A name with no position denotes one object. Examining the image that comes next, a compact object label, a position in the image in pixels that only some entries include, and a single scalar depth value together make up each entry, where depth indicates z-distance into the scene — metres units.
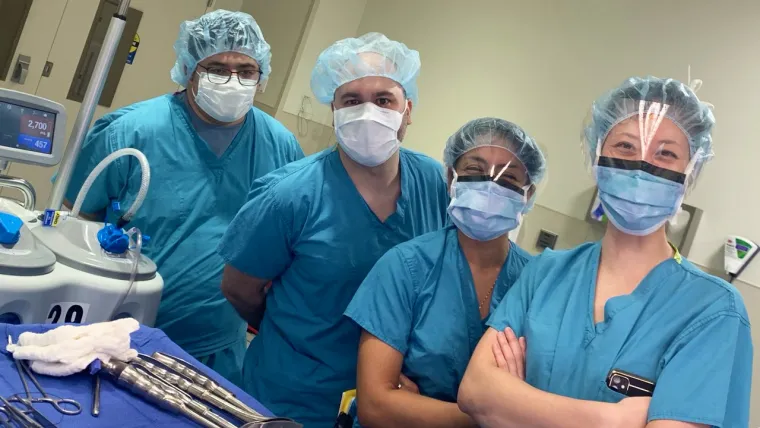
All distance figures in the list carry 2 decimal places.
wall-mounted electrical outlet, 2.75
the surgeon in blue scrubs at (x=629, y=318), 0.90
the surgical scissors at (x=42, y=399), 0.84
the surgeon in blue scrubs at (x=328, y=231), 1.38
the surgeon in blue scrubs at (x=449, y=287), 1.20
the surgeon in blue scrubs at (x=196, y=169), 1.64
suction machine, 1.07
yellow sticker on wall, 3.35
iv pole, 1.35
